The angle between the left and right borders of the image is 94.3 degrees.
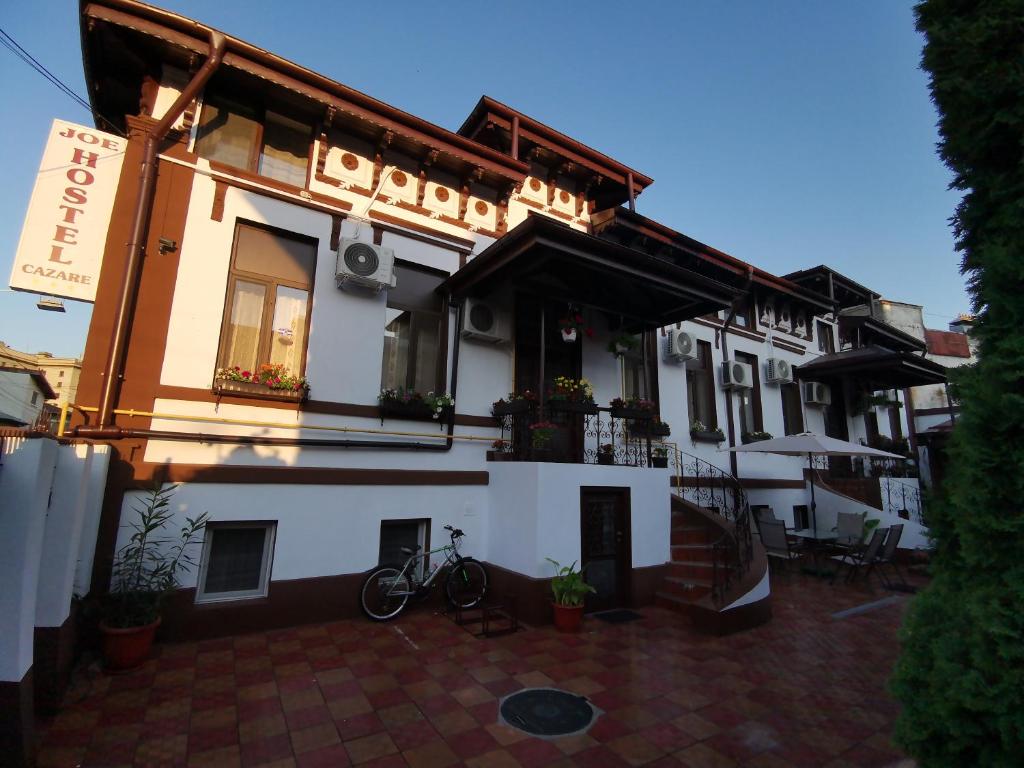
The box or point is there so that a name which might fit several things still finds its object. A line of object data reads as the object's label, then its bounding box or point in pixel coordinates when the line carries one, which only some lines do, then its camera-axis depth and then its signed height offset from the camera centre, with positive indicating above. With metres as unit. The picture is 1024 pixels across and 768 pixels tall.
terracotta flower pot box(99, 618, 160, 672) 4.62 -1.89
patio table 9.76 -1.69
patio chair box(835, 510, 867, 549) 10.25 -1.36
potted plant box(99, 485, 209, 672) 4.67 -1.38
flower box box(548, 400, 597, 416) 7.46 +0.84
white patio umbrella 9.98 +0.39
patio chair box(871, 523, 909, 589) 9.26 -1.54
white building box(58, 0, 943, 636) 5.95 +1.73
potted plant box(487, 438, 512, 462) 7.79 +0.13
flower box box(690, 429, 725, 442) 11.03 +0.61
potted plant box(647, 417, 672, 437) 10.01 +0.70
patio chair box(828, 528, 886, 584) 9.07 -1.75
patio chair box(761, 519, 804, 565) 9.38 -1.53
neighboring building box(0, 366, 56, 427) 20.47 +2.64
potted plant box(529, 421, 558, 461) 7.18 +0.38
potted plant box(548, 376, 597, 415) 7.48 +1.03
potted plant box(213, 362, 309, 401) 6.16 +0.94
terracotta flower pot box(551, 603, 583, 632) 6.25 -2.04
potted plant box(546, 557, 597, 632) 6.25 -1.82
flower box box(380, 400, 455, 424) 7.14 +0.71
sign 5.41 +2.77
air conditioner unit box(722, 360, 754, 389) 11.84 +2.17
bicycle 6.43 -1.77
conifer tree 2.00 +0.04
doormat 6.76 -2.22
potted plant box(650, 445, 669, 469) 8.36 +0.08
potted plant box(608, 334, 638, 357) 9.34 +2.31
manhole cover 3.93 -2.18
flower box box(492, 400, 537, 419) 7.45 +0.83
